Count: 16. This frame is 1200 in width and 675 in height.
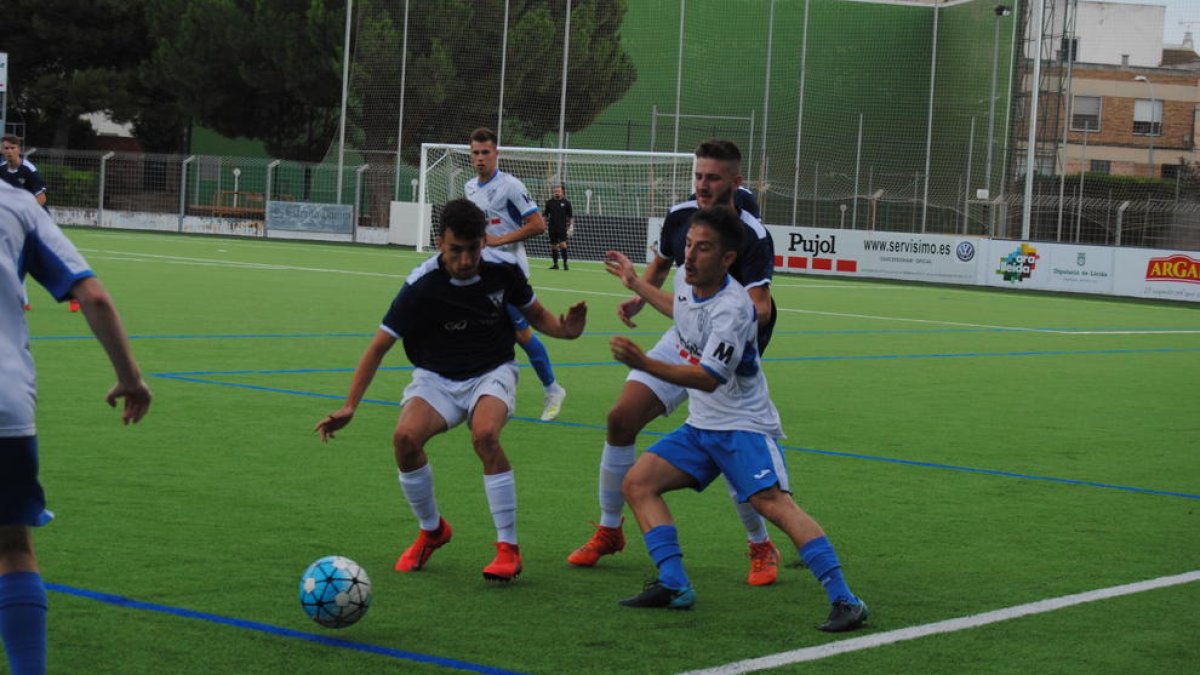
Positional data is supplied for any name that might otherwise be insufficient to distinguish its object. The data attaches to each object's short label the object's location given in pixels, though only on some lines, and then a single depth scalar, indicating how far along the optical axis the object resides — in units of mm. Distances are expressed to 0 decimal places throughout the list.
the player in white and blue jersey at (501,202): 12617
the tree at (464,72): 49875
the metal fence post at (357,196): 48250
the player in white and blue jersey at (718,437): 5832
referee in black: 36375
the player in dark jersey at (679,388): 6672
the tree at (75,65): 57344
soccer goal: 42031
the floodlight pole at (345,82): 48084
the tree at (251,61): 55344
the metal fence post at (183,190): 49062
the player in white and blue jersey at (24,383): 4113
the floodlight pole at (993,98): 48156
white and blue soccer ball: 5469
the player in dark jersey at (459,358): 6500
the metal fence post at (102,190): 49122
